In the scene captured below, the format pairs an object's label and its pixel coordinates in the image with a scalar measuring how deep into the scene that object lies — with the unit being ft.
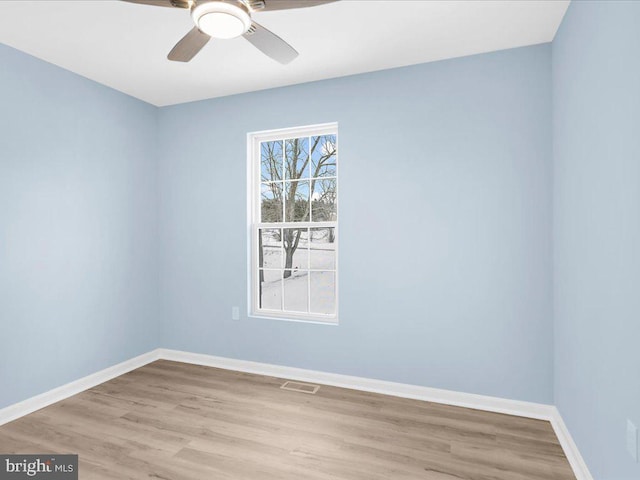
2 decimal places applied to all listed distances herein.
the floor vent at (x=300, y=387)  10.56
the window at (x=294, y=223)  11.51
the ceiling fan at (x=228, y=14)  5.32
